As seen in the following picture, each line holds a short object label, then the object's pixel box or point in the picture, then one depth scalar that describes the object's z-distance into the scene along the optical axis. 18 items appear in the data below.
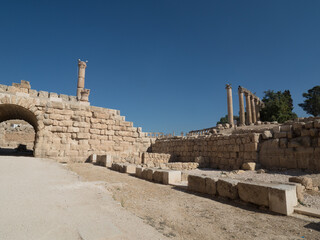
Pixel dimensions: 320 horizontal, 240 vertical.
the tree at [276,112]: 29.73
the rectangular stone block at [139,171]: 7.28
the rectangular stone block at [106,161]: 9.84
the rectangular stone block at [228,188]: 4.28
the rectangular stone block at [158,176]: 6.34
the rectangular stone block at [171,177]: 6.06
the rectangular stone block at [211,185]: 4.70
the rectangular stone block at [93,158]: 11.36
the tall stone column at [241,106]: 28.50
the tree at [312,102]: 38.00
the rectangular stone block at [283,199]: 3.36
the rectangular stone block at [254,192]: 3.69
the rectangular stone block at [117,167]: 8.41
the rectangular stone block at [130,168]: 8.06
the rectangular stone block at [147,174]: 6.76
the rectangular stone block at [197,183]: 4.96
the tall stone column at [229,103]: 27.94
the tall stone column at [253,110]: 31.25
